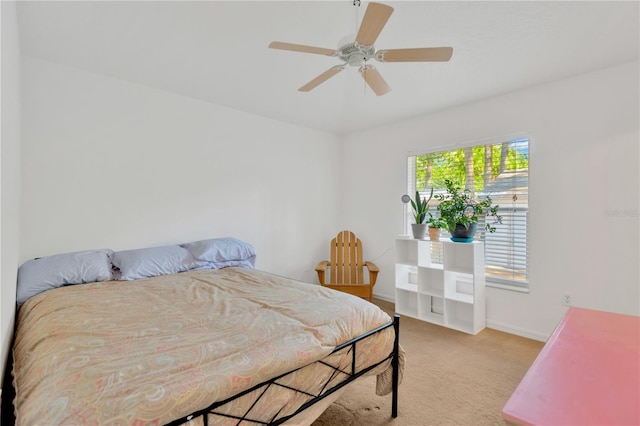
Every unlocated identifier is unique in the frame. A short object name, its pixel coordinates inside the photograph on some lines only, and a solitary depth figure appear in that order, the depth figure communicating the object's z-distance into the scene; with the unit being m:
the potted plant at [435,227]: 3.38
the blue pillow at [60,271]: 2.10
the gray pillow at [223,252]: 2.99
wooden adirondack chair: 4.08
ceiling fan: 1.58
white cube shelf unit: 3.16
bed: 0.97
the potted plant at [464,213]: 3.15
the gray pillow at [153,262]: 2.53
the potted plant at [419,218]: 3.54
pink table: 0.71
